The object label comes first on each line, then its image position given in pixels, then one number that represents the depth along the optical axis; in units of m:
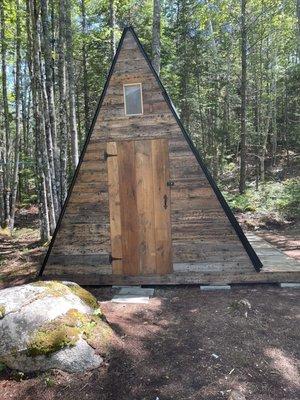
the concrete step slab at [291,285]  6.07
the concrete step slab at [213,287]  6.11
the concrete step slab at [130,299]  5.59
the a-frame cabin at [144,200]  6.15
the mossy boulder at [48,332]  3.48
